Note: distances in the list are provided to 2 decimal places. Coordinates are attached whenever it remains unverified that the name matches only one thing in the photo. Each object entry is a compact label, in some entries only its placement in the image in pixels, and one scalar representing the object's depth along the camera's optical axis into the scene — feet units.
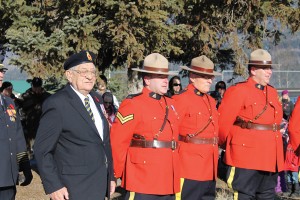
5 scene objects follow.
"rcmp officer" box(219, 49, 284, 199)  21.68
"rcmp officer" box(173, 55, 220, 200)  20.44
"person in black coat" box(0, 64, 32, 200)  17.92
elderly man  14.98
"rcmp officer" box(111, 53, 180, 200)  18.12
